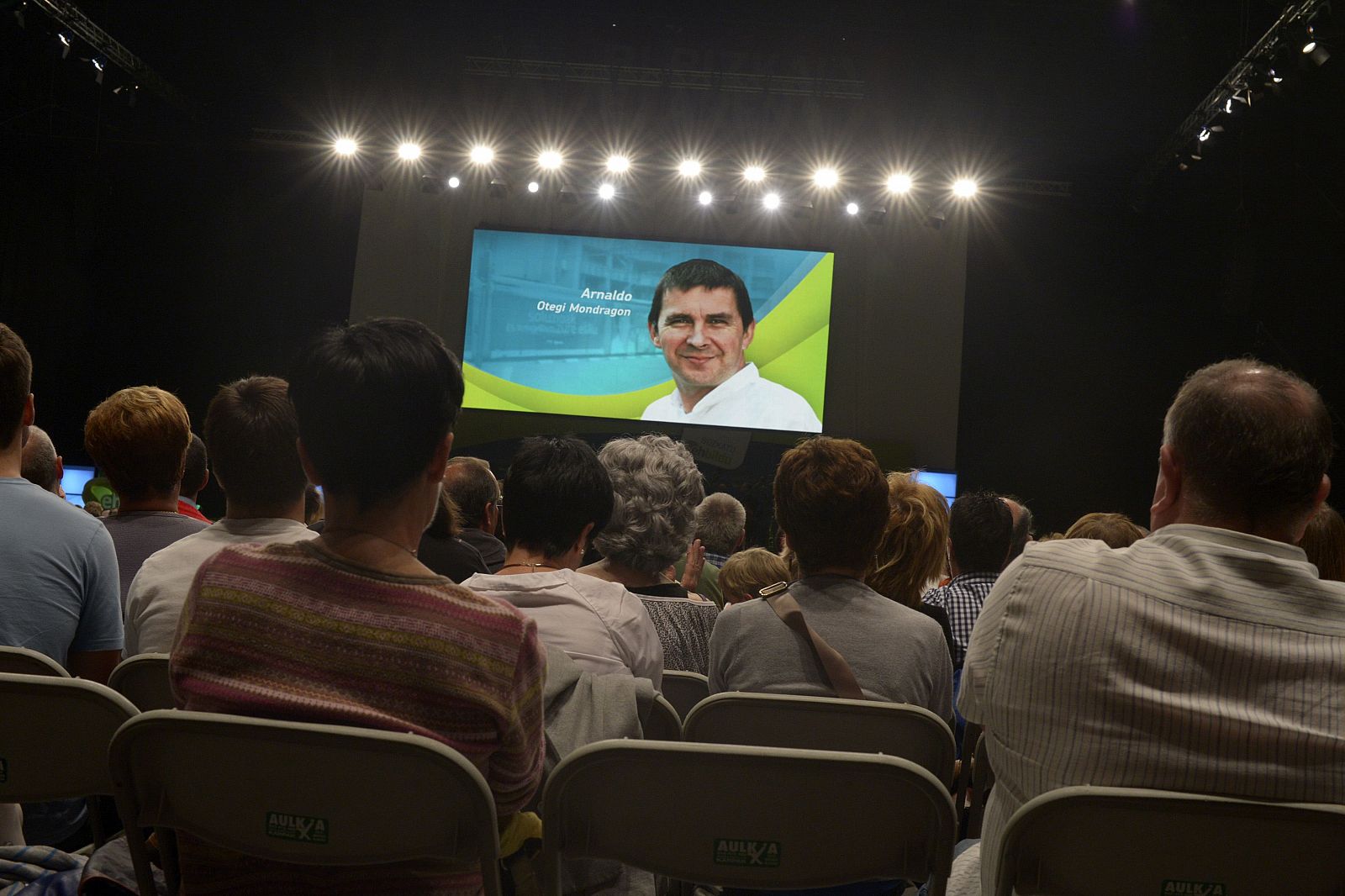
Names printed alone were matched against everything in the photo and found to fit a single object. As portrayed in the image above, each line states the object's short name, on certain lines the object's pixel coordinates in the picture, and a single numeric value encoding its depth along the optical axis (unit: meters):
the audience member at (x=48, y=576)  1.86
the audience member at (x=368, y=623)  1.11
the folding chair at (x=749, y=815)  1.22
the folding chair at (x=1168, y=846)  1.14
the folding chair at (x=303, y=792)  1.10
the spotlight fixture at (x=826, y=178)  8.59
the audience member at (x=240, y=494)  2.03
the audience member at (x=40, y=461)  2.90
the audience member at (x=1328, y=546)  2.30
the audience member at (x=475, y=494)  3.47
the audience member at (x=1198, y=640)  1.23
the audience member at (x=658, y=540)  2.30
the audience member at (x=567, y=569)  1.73
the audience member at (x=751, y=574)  3.11
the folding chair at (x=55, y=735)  1.38
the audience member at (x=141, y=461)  2.46
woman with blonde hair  2.62
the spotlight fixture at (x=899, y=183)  8.59
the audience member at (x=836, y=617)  1.94
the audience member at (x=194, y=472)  3.32
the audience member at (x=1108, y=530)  3.31
